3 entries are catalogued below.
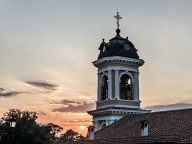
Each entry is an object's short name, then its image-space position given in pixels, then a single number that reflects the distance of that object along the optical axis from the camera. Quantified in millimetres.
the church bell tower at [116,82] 43188
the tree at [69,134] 88219
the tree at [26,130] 36844
